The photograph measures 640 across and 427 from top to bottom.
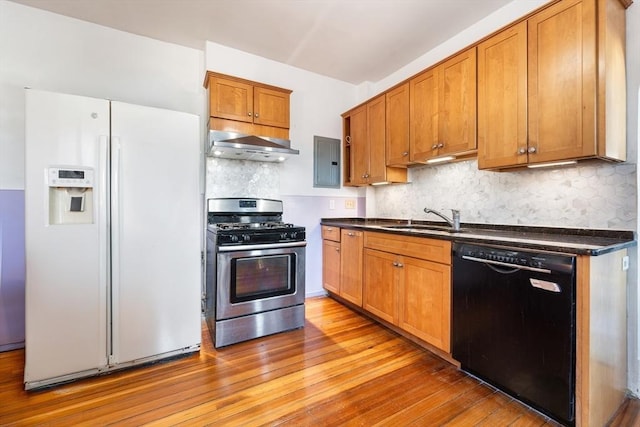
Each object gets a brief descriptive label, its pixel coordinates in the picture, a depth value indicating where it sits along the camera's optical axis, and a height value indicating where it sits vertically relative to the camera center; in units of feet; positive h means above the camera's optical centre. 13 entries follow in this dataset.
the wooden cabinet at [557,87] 5.08 +2.51
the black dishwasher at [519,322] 4.50 -1.98
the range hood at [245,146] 8.36 +1.97
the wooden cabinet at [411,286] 6.49 -1.91
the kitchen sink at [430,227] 8.61 -0.48
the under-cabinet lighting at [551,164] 5.82 +1.03
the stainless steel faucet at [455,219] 8.12 -0.19
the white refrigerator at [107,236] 5.58 -0.52
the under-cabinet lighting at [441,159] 8.06 +1.57
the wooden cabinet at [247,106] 8.84 +3.46
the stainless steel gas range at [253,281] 7.47 -1.93
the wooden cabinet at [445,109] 7.17 +2.83
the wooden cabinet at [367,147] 10.09 +2.53
